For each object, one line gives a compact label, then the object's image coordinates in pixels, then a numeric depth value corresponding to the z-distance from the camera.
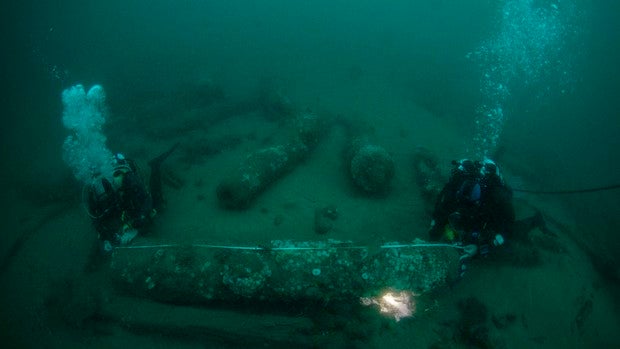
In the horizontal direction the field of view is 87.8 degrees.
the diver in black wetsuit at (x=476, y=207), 5.12
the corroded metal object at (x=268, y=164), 7.09
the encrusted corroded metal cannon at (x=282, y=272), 4.64
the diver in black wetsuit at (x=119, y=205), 5.67
